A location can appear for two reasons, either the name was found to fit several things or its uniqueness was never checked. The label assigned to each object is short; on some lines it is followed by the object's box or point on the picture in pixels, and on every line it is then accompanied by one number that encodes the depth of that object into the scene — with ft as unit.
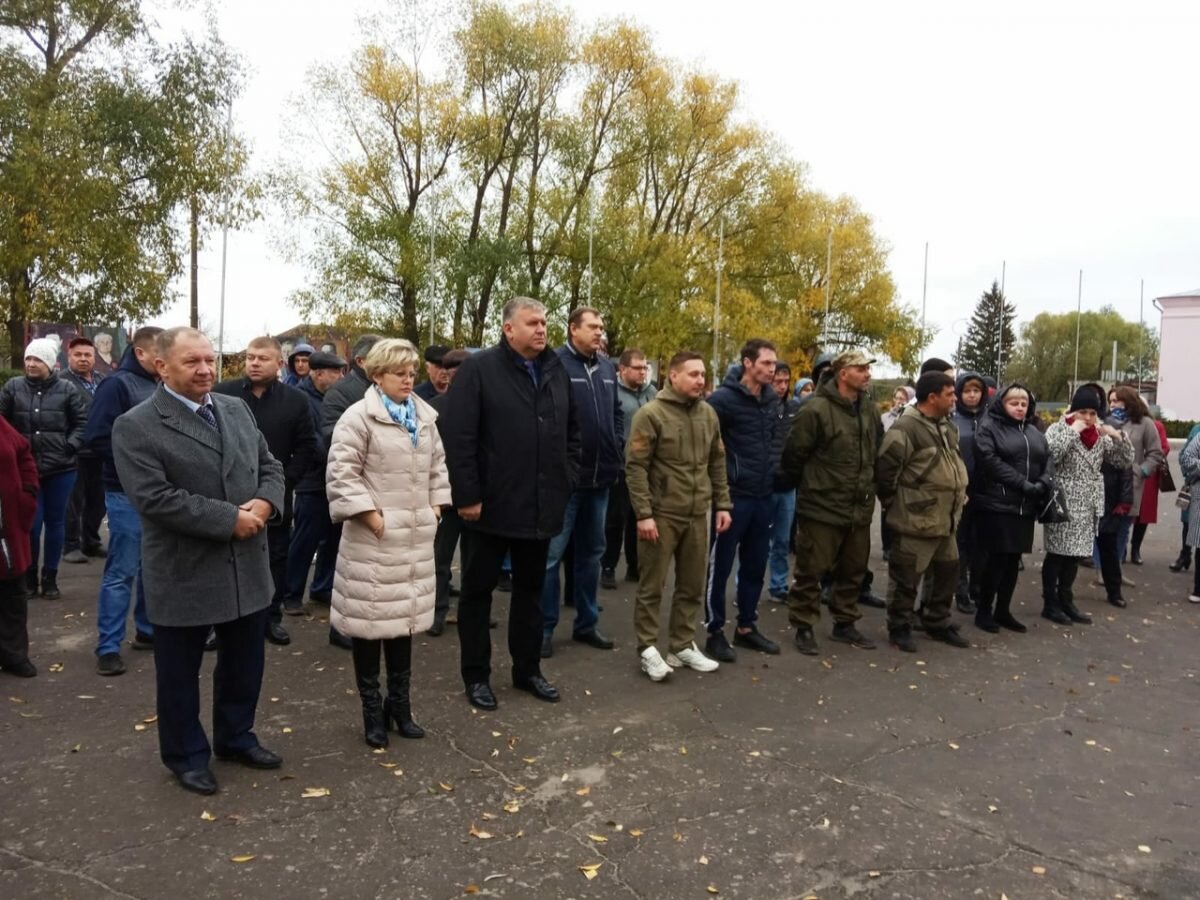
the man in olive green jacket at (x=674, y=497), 18.56
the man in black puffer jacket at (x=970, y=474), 24.17
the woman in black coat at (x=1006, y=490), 22.94
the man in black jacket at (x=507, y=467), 16.21
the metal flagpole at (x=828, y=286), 128.47
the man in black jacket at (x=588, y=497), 20.40
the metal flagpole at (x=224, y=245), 67.21
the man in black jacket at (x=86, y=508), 28.73
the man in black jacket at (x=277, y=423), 20.01
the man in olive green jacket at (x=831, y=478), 20.79
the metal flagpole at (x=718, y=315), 114.01
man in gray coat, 12.49
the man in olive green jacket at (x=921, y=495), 21.29
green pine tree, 269.03
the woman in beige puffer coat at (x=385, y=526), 14.24
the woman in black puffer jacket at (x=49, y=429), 23.75
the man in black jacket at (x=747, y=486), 20.20
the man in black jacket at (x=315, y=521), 21.84
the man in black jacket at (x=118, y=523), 18.22
